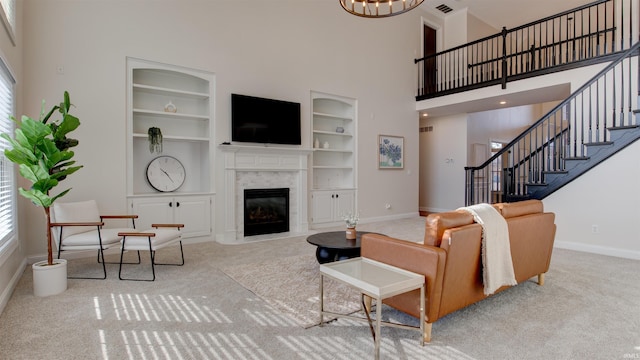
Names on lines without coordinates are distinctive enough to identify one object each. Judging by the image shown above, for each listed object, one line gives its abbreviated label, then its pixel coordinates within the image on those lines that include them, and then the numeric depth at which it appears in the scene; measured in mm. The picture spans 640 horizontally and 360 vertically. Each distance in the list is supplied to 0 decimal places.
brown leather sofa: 2233
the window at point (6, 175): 3242
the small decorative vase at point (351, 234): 3980
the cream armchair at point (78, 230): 3598
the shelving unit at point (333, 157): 7020
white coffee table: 2018
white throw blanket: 2553
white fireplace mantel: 5613
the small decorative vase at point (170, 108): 5344
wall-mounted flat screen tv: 5723
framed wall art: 7988
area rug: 2797
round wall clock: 5348
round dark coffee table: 3670
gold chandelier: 7780
